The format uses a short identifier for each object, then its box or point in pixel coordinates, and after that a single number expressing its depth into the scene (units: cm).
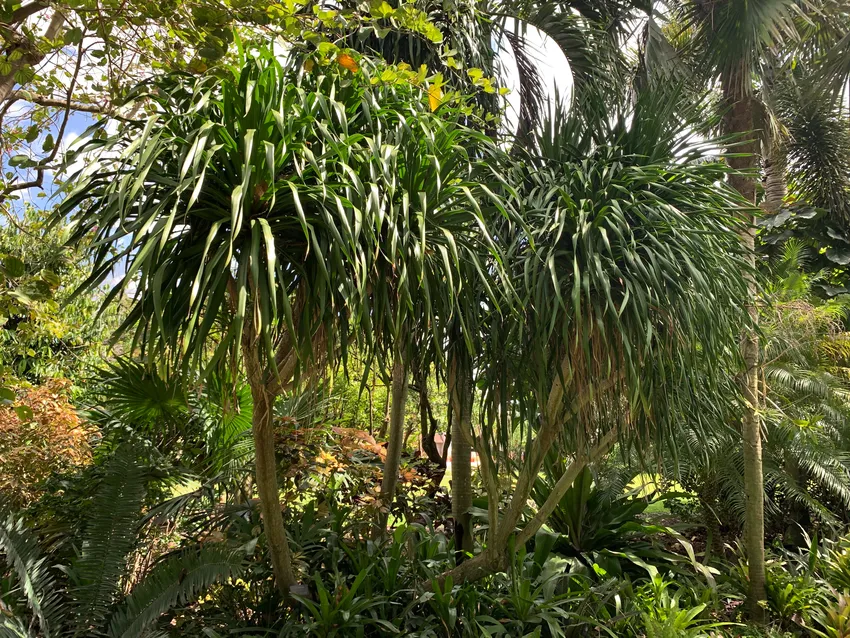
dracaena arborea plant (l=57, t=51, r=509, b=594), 187
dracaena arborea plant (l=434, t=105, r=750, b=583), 256
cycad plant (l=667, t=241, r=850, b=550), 481
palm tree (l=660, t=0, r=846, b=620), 380
